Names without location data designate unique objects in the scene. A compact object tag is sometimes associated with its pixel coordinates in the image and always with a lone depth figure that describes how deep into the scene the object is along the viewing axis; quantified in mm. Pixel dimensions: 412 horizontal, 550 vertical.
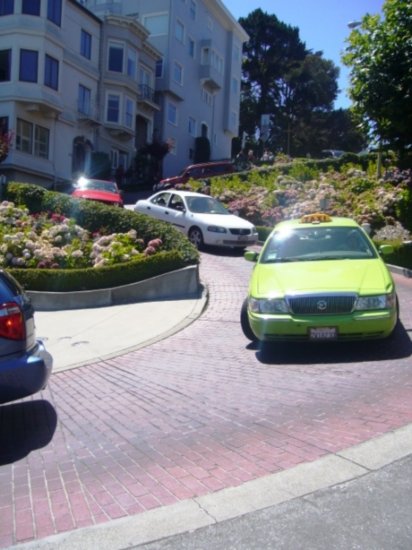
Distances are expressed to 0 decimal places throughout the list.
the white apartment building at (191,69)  43688
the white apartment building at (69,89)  30328
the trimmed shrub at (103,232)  12352
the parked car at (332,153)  46769
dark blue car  4858
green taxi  6996
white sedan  16656
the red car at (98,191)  21391
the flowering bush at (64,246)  13391
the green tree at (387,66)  13039
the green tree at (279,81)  66625
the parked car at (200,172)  30703
